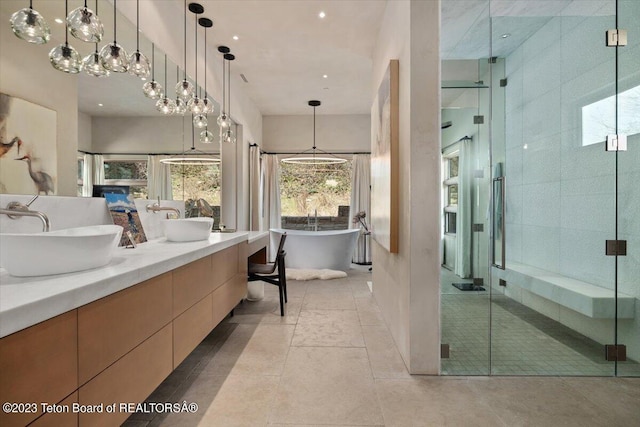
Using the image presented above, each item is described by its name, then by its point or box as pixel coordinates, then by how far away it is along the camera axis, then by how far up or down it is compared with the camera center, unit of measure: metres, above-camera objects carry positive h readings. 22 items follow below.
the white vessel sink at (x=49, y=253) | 1.05 -0.15
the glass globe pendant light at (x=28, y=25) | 1.33 +0.77
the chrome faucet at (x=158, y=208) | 2.50 +0.02
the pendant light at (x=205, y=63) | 2.92 +1.67
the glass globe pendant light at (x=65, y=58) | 1.54 +0.73
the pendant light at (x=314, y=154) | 6.23 +1.18
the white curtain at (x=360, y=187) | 6.56 +0.50
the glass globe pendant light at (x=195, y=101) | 2.83 +0.96
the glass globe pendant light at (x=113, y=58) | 1.78 +0.85
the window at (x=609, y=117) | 2.21 +0.68
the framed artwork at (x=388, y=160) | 2.50 +0.44
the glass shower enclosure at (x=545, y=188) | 2.21 +0.18
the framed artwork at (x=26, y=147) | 1.44 +0.30
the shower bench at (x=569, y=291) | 2.22 -0.58
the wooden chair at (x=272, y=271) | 3.34 -0.65
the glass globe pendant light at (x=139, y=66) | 2.02 +0.92
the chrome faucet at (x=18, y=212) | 1.31 -0.01
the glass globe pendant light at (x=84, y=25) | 1.52 +0.89
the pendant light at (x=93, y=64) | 1.76 +0.80
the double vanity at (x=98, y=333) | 0.83 -0.43
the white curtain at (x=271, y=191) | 6.56 +0.41
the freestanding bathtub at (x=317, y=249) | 5.61 -0.66
